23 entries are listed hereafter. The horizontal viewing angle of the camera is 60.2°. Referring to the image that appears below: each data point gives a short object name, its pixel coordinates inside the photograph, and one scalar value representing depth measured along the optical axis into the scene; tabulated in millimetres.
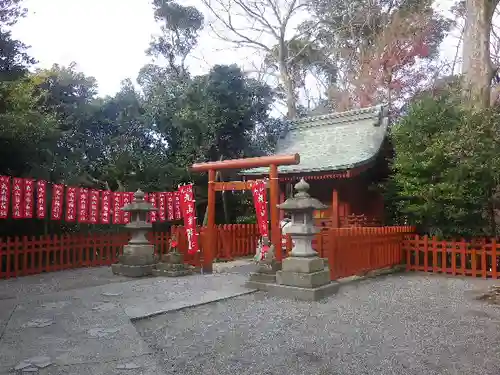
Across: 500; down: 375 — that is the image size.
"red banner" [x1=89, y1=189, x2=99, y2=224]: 12406
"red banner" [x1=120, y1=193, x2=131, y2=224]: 13120
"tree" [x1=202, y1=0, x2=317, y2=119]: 25219
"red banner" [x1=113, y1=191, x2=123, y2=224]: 12906
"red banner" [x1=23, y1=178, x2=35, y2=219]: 10730
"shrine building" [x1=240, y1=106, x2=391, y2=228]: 14180
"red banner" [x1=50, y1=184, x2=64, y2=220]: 11617
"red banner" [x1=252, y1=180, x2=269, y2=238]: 11031
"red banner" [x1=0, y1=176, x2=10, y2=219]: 10188
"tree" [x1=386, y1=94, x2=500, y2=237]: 10234
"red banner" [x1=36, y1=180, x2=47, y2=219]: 11039
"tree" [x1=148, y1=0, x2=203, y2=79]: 25188
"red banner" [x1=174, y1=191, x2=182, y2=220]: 14399
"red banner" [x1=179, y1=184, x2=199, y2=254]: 11344
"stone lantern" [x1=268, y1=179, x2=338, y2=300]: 8273
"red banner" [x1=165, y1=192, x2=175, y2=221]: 14273
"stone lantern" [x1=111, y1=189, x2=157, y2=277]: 10887
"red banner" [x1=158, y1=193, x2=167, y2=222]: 14117
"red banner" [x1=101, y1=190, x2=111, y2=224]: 12672
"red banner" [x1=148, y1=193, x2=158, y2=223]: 14008
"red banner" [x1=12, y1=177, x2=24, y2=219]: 10484
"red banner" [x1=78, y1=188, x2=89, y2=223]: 12180
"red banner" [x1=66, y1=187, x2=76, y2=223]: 11898
